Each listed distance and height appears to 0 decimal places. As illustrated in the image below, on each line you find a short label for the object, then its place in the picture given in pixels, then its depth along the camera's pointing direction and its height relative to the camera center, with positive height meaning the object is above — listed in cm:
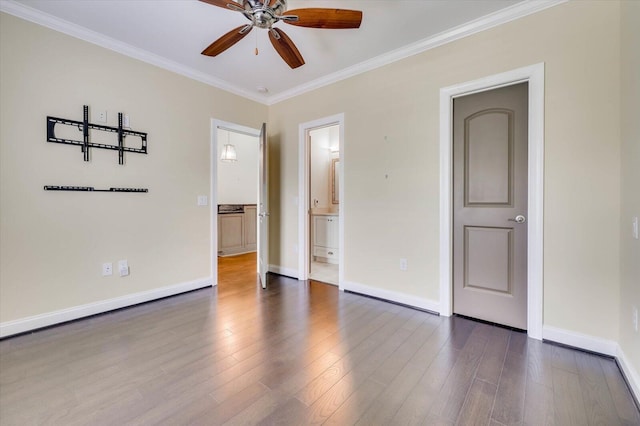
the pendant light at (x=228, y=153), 569 +117
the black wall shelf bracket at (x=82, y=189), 239 +20
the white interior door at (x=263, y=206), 353 +4
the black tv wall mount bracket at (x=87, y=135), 240 +73
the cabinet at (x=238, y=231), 561 -47
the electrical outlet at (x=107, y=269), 270 -59
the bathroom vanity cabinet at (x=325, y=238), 482 -51
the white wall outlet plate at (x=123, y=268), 280 -60
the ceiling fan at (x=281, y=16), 175 +128
